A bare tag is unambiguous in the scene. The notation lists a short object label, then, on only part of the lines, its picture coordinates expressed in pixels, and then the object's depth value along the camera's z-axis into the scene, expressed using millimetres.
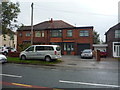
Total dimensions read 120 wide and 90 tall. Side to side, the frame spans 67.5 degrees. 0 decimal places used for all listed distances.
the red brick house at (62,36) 19712
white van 9830
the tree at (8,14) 12148
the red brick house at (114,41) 17090
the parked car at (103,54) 16718
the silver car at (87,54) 14070
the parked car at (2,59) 9005
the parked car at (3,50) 16347
